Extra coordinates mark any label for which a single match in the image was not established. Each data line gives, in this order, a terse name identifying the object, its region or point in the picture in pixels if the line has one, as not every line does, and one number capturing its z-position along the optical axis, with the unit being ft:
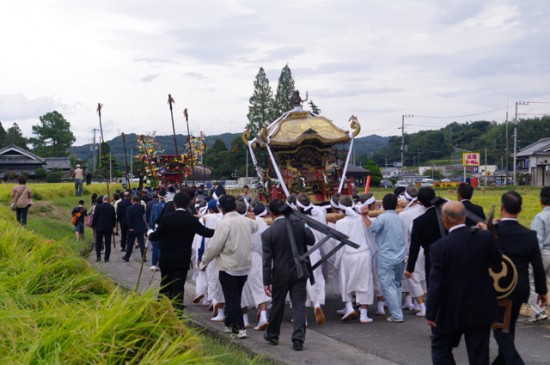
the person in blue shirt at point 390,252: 33.81
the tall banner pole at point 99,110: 77.51
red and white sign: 213.99
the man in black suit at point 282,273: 28.19
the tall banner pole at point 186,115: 74.49
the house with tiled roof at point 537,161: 200.55
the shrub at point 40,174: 188.03
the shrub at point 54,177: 175.11
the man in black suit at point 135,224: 57.11
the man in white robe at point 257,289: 32.71
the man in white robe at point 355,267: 34.60
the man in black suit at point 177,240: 30.66
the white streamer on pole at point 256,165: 65.46
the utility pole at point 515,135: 214.87
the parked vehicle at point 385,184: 216.17
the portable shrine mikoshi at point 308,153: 64.39
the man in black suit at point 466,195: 29.94
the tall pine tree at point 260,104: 218.38
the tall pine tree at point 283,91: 219.30
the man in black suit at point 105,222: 56.24
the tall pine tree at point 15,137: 294.46
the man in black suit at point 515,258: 21.24
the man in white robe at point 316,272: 33.78
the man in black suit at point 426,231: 27.76
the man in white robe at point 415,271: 35.63
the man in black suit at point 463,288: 19.17
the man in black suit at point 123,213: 60.39
